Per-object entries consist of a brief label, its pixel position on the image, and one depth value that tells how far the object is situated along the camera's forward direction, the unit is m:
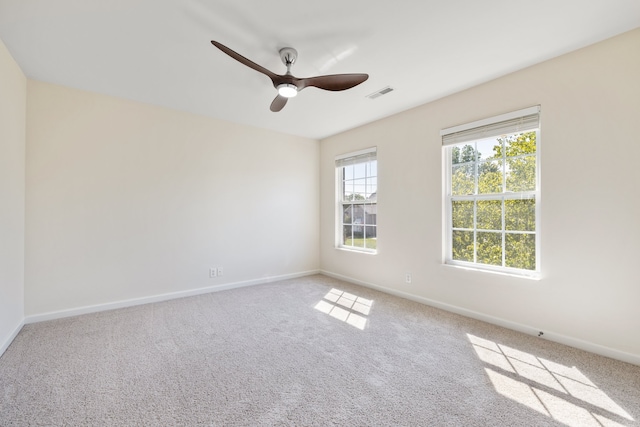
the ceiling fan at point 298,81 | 2.18
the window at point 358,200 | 4.27
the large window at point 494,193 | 2.68
